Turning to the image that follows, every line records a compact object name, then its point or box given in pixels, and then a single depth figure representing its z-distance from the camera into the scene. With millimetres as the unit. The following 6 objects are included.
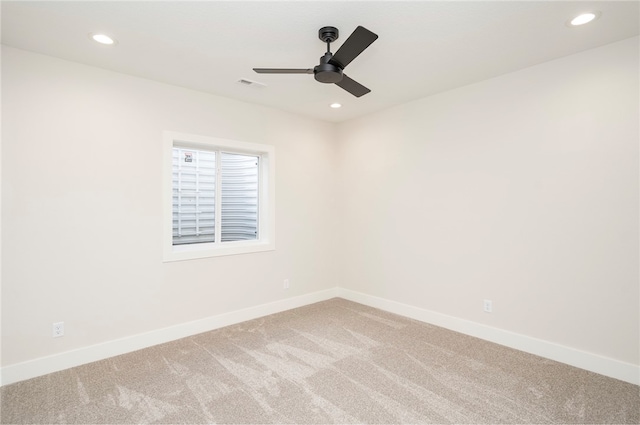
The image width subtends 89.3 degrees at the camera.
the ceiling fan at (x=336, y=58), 1960
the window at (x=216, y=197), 3531
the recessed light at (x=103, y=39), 2409
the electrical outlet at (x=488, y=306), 3332
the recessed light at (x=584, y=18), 2189
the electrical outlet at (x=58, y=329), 2756
